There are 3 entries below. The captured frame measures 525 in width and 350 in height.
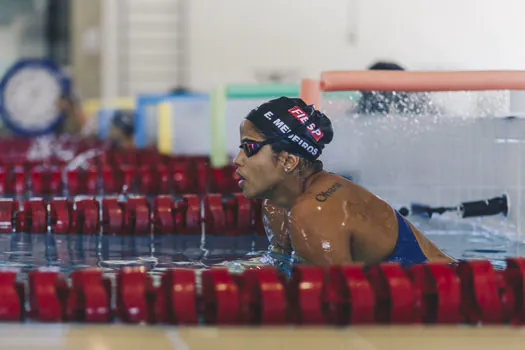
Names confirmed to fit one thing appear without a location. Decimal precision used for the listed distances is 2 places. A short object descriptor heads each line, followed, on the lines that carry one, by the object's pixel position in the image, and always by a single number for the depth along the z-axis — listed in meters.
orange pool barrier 7.62
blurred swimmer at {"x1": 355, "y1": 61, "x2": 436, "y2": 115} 7.92
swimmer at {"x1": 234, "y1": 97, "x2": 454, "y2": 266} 5.28
